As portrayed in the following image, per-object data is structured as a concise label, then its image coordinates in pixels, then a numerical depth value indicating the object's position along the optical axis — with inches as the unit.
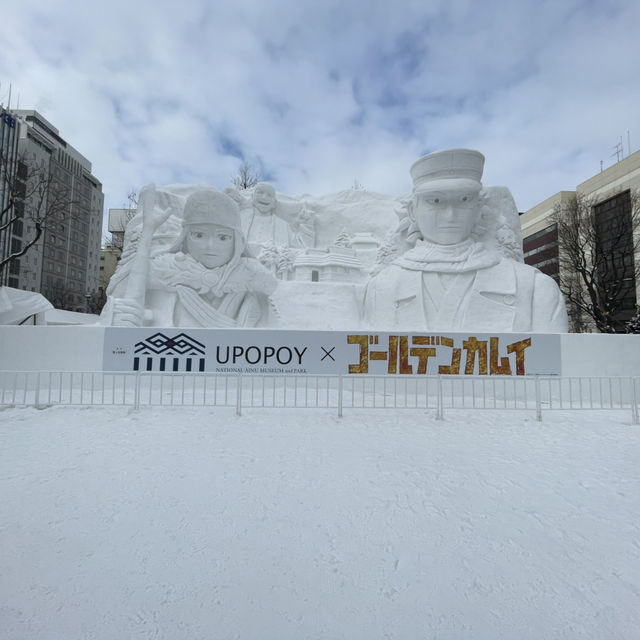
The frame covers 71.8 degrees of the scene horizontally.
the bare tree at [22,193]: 477.7
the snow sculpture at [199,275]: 350.0
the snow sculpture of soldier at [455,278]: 348.8
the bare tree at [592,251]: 632.4
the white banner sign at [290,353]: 314.8
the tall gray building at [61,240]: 1449.3
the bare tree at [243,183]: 844.6
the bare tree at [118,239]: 810.8
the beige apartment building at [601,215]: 823.5
